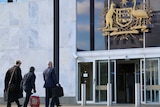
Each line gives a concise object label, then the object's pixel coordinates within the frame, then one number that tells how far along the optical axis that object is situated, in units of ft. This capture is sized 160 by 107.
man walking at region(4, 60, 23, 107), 49.65
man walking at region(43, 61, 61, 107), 52.85
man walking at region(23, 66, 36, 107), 54.49
